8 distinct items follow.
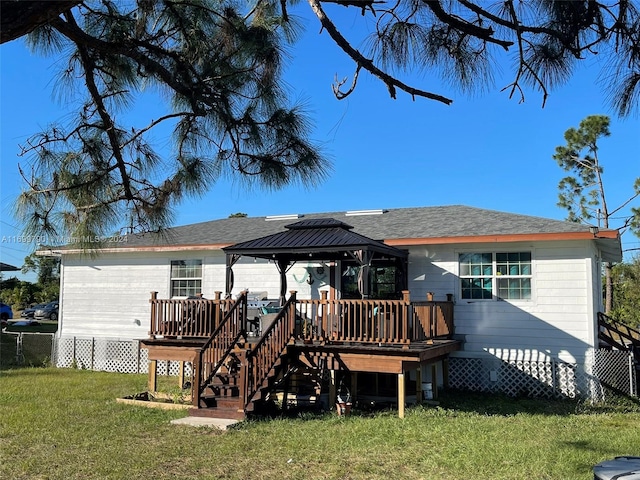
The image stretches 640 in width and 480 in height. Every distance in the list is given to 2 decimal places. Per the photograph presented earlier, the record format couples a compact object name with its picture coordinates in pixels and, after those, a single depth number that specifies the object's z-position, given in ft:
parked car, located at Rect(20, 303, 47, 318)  116.82
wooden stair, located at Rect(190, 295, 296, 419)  30.53
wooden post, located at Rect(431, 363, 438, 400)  36.37
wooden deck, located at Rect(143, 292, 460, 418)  31.04
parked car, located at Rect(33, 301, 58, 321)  115.96
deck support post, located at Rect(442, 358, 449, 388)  40.60
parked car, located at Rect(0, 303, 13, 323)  99.70
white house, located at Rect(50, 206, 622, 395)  38.78
